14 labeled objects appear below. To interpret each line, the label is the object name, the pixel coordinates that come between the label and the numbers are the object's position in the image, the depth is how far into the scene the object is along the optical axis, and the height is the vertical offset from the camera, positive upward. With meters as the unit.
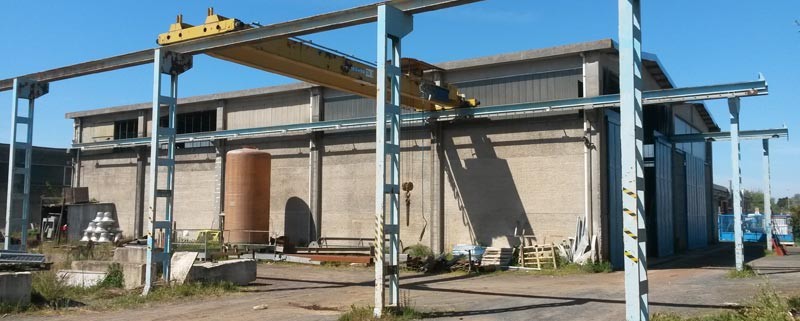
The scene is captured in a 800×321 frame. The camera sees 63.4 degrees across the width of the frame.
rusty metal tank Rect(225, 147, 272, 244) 26.34 +0.76
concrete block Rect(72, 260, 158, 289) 15.51 -1.45
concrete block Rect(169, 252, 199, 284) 15.52 -1.27
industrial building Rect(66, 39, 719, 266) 21.72 +2.07
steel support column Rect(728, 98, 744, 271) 19.36 +0.99
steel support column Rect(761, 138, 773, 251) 29.78 +0.52
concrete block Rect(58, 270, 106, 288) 16.03 -1.59
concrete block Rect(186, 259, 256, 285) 15.77 -1.45
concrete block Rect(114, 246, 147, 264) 17.25 -1.11
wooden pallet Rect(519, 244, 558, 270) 21.11 -1.36
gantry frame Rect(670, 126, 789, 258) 19.42 +2.40
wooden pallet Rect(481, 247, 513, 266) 21.42 -1.38
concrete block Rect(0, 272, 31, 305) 12.35 -1.45
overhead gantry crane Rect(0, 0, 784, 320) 8.71 +3.54
